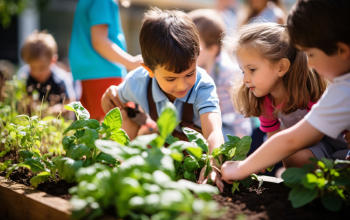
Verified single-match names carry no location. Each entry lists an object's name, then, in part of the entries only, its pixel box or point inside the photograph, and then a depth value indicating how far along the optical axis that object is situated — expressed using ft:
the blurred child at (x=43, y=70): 14.38
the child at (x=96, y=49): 10.27
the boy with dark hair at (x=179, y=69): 7.07
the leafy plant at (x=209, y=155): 6.07
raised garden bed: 4.93
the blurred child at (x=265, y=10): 14.88
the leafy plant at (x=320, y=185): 4.92
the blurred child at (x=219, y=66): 11.85
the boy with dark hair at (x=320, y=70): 5.08
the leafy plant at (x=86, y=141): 5.70
